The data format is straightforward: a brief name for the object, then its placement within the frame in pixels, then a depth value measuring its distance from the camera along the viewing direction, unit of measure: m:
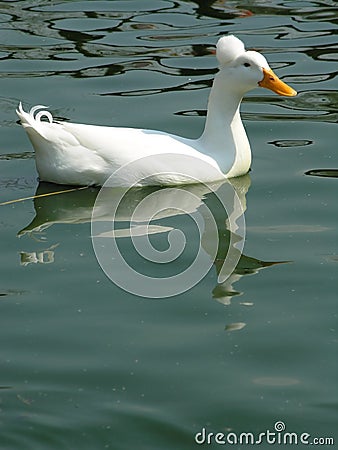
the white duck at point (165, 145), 14.70
